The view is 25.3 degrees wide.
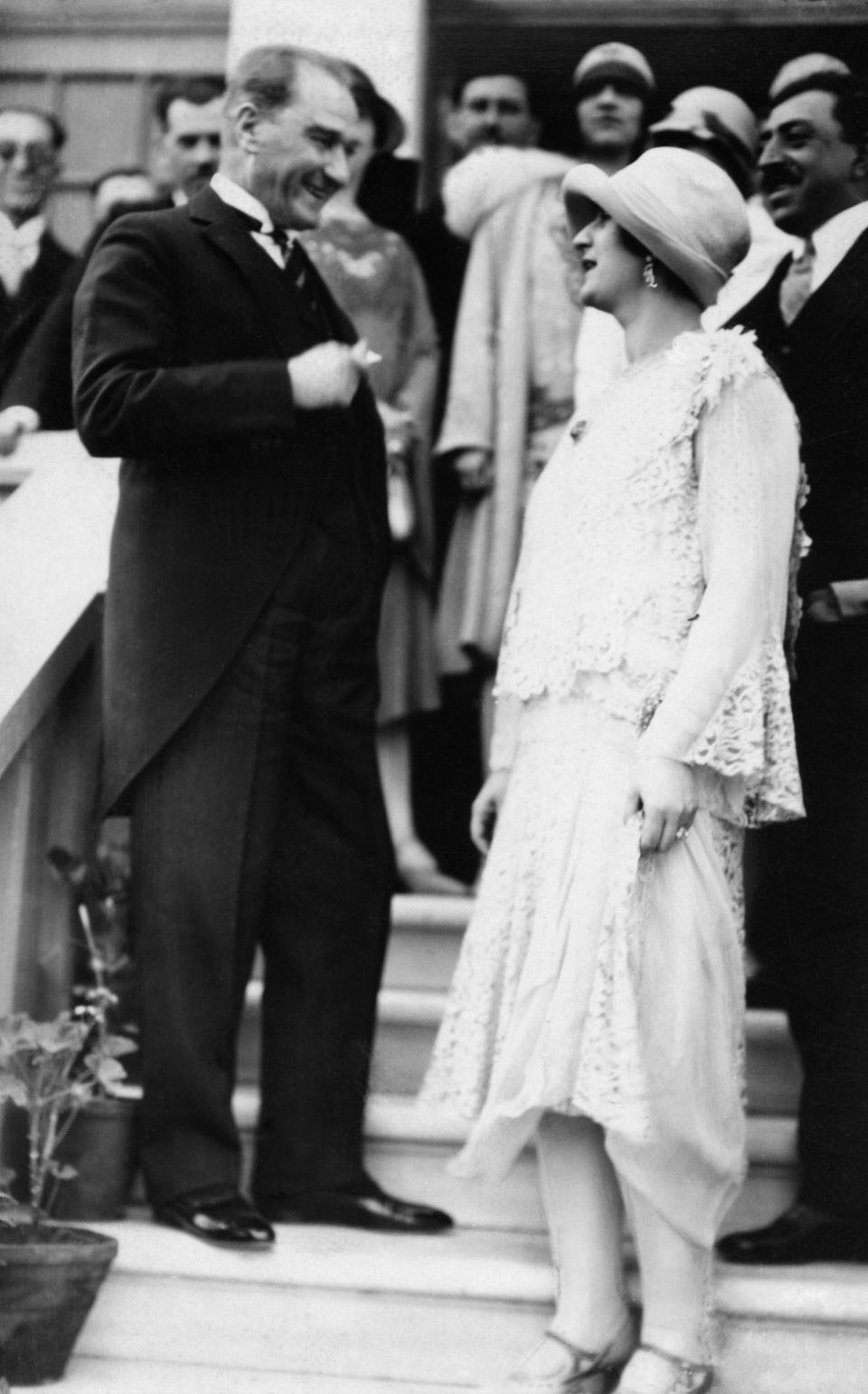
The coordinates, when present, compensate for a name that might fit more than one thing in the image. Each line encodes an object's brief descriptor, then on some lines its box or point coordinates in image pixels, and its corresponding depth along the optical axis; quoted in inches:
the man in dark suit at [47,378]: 144.8
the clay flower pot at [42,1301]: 108.6
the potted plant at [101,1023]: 122.6
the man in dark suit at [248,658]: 122.9
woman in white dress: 103.4
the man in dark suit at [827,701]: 118.6
